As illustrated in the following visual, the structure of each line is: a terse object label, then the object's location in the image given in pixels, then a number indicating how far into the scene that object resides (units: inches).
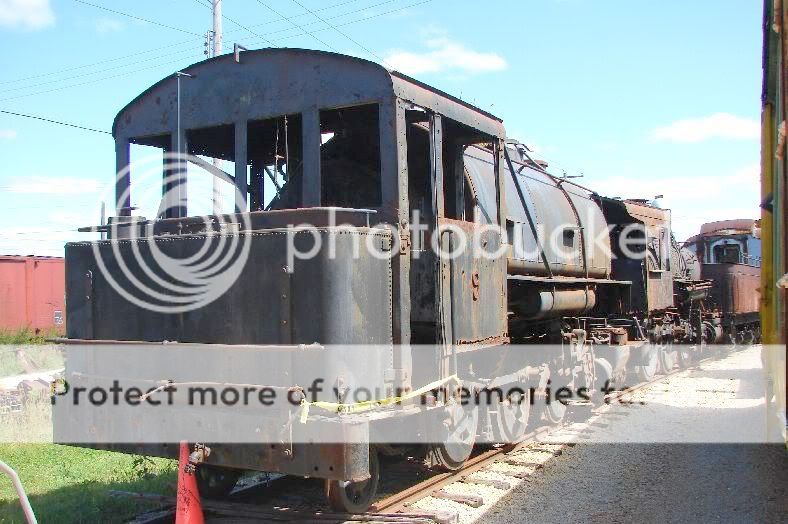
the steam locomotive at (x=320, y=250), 180.1
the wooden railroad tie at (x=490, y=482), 248.4
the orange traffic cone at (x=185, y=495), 186.1
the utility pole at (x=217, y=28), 619.5
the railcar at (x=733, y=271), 789.9
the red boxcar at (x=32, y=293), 757.3
